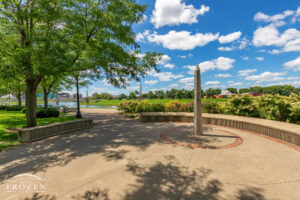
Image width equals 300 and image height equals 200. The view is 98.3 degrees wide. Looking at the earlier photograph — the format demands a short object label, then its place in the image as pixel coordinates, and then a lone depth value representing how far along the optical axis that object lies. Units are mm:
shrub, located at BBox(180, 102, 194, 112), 12438
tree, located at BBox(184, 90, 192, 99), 91512
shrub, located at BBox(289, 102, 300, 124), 6648
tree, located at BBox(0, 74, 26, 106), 22981
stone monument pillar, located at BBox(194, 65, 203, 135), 7090
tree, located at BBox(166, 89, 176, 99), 98375
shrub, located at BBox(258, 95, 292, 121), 7342
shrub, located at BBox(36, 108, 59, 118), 13688
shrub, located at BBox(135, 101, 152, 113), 13795
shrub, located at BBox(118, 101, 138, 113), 16642
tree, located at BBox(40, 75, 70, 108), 15634
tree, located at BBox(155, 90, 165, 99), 114256
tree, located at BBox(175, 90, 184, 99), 92725
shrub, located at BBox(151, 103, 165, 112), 13453
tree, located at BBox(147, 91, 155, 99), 116119
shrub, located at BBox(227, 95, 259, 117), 8875
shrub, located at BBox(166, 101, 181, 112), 12648
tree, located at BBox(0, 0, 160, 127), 6613
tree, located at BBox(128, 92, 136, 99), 112469
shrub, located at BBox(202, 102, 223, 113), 11247
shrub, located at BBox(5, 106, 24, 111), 21581
